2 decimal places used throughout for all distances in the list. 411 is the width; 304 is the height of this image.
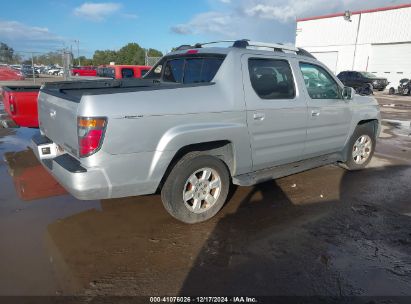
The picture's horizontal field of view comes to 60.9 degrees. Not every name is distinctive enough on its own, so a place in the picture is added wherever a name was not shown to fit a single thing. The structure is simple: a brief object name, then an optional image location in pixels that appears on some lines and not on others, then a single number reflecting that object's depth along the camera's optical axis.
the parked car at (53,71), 50.14
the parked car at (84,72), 37.52
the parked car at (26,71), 28.41
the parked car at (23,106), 6.02
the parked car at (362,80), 26.00
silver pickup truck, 3.20
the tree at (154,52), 74.69
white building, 30.16
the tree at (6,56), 23.27
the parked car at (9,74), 23.67
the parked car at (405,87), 25.48
